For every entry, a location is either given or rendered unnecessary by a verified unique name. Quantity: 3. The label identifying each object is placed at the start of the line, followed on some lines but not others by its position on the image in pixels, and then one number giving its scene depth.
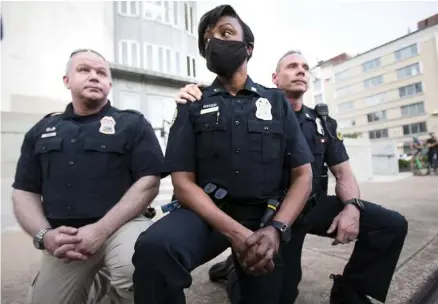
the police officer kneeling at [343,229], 1.69
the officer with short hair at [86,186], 1.48
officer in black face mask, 1.27
